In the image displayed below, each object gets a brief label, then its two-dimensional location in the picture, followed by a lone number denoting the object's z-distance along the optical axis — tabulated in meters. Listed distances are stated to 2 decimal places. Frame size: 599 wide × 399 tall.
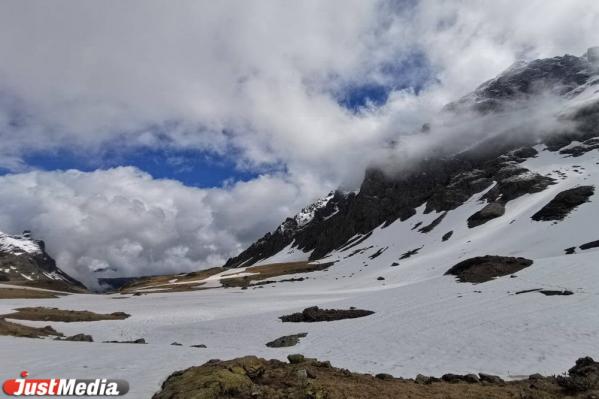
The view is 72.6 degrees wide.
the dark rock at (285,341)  25.91
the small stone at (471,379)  14.85
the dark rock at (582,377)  12.58
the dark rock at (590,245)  49.36
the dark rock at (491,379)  14.77
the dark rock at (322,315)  33.88
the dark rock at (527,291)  29.91
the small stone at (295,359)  16.55
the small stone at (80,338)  27.94
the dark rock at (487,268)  40.41
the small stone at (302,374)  13.26
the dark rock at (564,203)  70.31
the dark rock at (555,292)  27.60
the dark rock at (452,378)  15.06
